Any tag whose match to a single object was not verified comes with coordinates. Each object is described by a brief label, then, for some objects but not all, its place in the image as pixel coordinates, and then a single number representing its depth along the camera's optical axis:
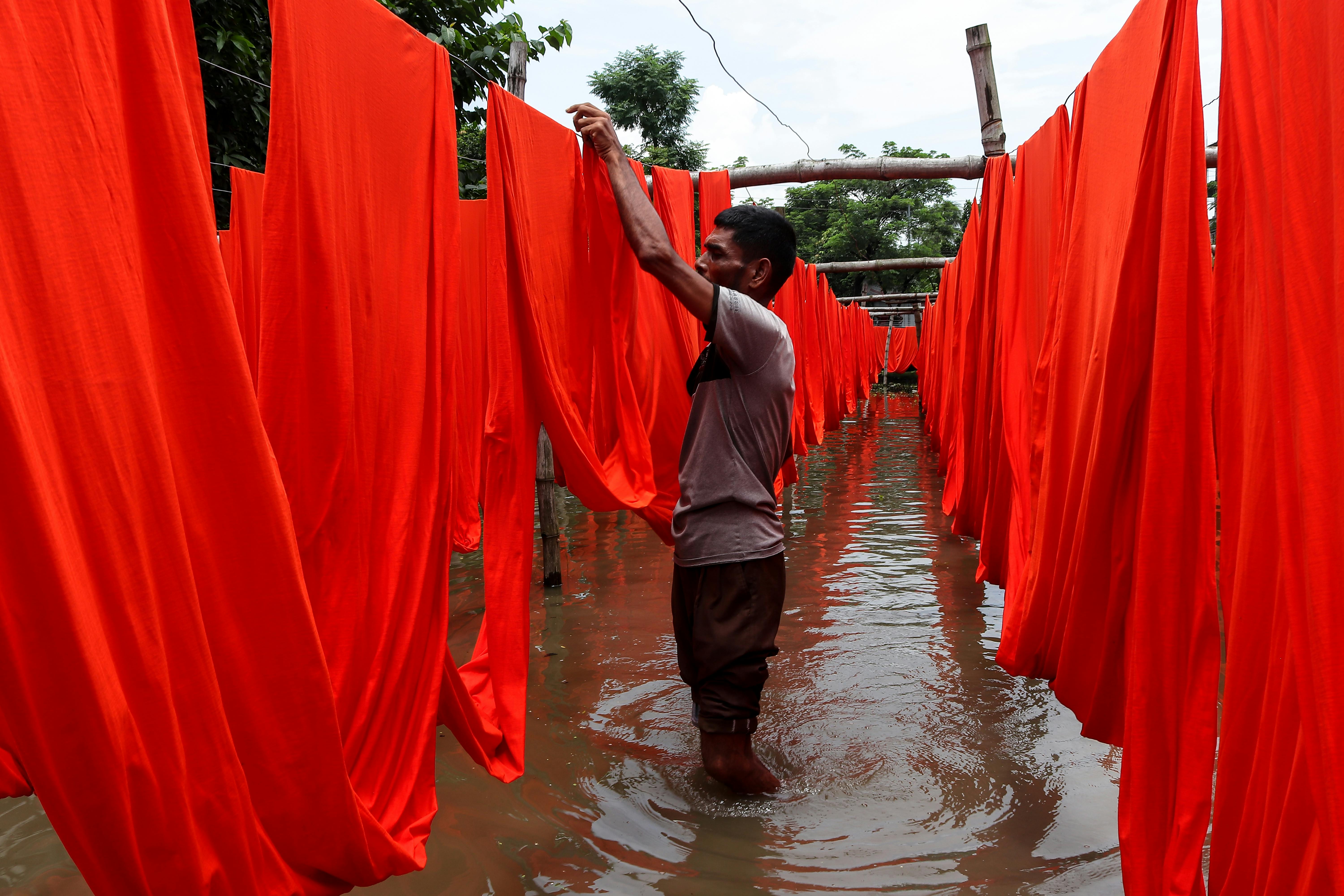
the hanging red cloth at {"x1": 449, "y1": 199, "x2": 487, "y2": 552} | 3.79
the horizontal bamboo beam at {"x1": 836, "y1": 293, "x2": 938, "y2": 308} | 18.03
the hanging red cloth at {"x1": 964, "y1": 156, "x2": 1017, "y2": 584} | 3.25
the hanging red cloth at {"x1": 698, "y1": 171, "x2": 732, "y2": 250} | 4.46
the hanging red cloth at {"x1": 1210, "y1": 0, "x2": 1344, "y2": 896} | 1.12
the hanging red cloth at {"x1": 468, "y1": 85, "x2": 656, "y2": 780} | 2.11
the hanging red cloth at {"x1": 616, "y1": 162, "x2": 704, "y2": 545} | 2.73
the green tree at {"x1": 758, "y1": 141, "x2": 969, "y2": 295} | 25.16
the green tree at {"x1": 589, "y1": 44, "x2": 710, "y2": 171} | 24.00
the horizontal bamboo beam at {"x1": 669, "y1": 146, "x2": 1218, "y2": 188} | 4.60
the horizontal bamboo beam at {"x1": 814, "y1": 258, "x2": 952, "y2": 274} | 10.99
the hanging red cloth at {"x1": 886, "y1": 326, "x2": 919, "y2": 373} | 24.38
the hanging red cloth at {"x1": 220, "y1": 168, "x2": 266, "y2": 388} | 3.88
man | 2.43
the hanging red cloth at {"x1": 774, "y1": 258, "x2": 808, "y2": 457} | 6.77
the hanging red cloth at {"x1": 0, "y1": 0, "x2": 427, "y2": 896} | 1.01
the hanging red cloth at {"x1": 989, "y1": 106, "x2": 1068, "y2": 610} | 2.77
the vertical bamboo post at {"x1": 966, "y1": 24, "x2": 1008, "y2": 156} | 4.26
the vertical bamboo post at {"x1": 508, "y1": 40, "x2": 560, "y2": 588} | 4.75
